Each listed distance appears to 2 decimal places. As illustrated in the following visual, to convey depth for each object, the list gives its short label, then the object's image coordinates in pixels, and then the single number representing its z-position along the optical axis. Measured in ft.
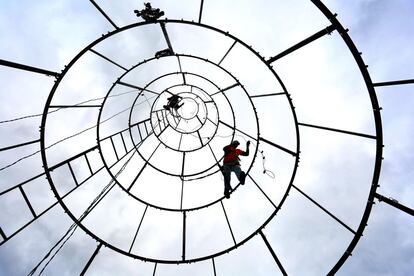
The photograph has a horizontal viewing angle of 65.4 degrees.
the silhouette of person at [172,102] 48.10
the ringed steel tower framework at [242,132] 21.09
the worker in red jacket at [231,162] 36.13
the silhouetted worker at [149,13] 23.77
